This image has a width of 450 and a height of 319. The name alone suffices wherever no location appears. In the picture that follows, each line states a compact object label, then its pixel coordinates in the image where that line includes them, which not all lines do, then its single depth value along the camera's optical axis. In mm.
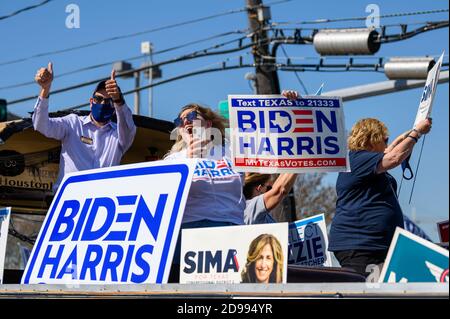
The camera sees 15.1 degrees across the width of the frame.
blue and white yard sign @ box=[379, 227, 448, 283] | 6263
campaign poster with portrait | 7263
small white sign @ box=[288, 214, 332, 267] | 12498
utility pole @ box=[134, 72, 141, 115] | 27534
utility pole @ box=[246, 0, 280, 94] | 27699
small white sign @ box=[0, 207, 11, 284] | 9863
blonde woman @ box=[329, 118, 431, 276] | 9718
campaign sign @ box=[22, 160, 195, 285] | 8063
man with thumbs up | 11256
